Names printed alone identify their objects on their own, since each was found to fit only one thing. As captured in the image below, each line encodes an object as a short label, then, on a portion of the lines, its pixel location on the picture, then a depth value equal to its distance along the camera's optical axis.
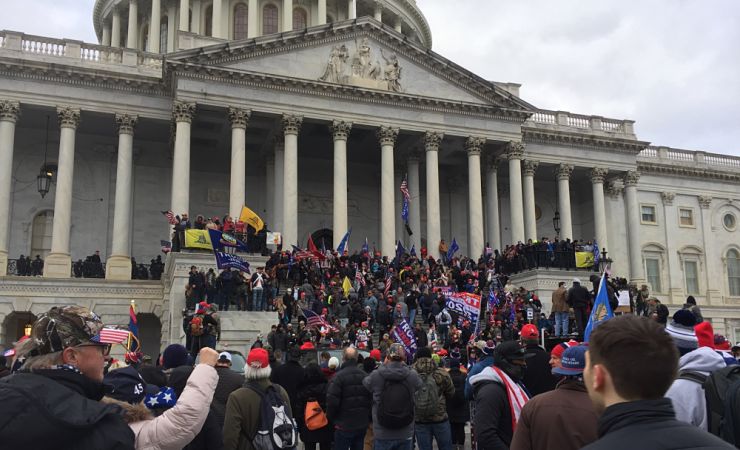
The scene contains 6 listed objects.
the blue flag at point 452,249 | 33.82
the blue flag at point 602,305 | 13.49
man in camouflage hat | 3.11
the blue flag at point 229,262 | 23.00
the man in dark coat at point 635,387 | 2.67
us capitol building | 33.50
